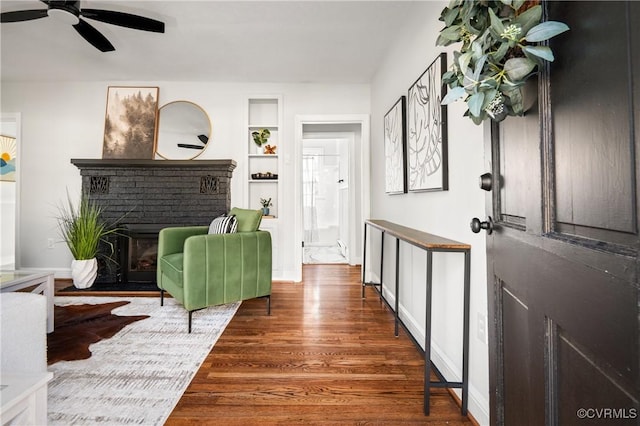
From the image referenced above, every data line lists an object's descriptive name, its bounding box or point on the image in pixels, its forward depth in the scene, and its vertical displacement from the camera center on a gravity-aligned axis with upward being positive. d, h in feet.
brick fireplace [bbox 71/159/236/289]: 11.76 +1.19
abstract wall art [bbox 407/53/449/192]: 5.36 +1.83
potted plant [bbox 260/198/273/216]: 12.50 +0.72
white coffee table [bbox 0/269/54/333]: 6.40 -1.40
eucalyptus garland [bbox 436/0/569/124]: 1.92 +1.16
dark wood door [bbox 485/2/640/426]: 1.45 -0.06
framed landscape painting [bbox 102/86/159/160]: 12.18 +4.13
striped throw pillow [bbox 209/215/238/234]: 8.51 -0.12
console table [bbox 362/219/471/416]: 4.49 -1.54
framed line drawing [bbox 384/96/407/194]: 7.61 +2.07
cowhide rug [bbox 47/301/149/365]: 6.30 -2.72
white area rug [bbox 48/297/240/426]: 4.58 -2.88
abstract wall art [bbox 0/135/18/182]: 14.71 +3.19
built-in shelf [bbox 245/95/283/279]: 12.40 +2.51
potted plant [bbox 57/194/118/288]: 10.71 -0.82
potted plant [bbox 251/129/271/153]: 12.34 +3.54
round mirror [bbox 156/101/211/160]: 12.34 +3.82
